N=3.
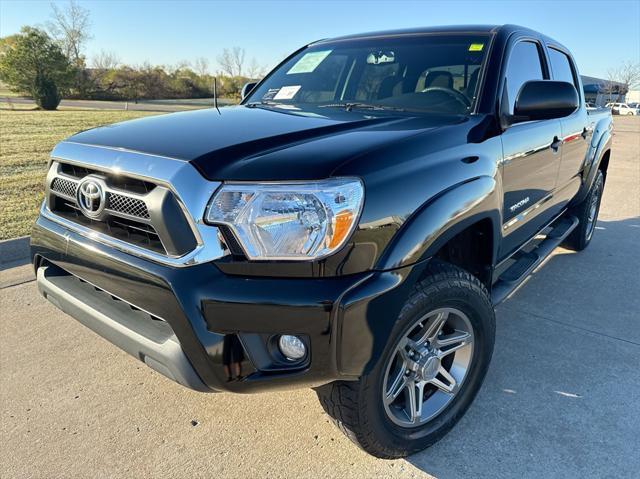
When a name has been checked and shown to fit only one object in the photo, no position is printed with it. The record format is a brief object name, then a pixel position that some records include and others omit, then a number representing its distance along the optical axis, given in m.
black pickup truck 1.72
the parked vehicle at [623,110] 51.22
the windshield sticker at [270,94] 3.45
